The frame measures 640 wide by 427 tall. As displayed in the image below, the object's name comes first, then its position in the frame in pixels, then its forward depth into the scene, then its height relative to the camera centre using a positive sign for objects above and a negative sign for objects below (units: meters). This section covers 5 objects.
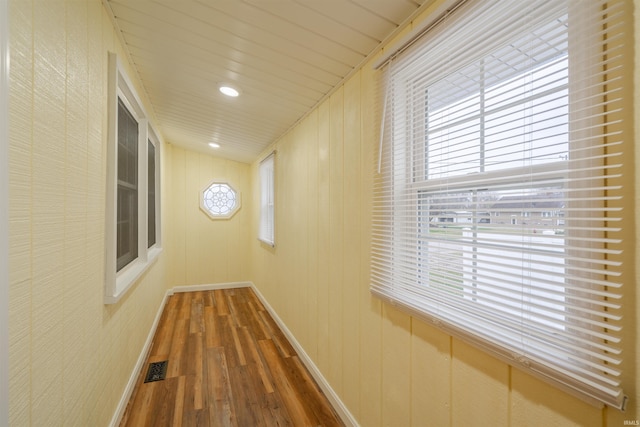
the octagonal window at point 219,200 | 4.74 +0.23
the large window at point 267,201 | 3.67 +0.18
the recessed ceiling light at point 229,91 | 2.10 +0.95
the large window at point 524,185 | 0.66 +0.09
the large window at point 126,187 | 1.52 +0.18
